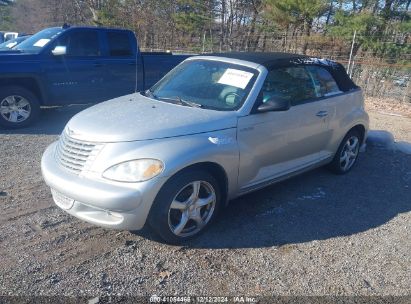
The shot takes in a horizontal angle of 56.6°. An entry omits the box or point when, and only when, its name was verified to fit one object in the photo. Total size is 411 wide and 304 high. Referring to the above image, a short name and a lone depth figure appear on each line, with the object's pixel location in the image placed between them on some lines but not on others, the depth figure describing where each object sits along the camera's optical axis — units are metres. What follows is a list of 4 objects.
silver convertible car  3.10
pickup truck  6.87
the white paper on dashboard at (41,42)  7.20
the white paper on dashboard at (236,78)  3.98
